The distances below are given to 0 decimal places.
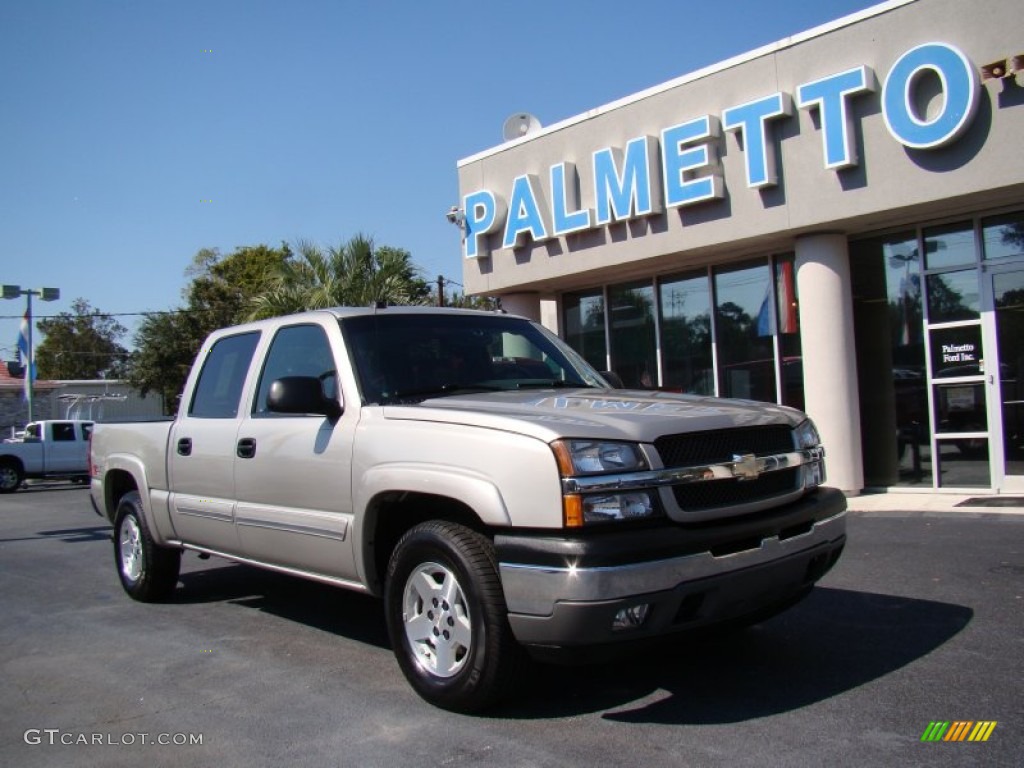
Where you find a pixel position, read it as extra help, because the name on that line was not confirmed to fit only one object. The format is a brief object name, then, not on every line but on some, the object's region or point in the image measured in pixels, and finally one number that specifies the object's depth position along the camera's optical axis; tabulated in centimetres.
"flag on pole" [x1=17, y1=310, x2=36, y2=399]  2822
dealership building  984
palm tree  1794
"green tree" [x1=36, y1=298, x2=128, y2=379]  6719
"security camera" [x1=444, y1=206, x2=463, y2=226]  1553
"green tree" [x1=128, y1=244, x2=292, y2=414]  3609
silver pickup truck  352
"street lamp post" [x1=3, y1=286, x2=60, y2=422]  2878
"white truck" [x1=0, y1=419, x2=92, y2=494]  2266
